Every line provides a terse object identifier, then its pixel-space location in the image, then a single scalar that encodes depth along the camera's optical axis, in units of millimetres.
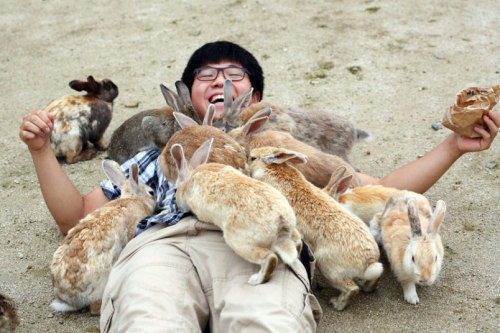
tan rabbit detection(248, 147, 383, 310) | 2547
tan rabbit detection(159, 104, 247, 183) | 2738
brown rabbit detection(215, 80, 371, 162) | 3713
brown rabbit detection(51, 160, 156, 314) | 2656
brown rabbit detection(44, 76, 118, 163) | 4438
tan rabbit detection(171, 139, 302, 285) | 2254
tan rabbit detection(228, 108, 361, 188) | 3053
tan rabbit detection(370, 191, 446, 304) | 2602
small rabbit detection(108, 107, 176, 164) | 3916
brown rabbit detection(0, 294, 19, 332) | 2471
